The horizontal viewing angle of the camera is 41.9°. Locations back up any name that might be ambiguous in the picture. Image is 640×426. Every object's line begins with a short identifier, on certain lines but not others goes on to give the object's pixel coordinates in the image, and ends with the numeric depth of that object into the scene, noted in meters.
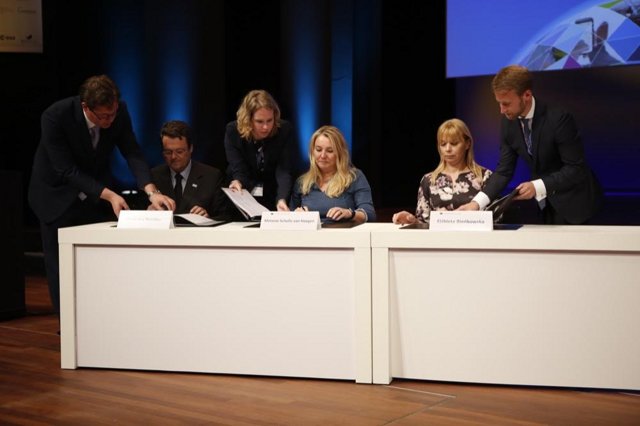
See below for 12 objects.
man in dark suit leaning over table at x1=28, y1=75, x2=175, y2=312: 3.67
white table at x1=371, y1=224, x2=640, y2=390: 2.83
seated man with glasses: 3.95
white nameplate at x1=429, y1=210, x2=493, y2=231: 2.95
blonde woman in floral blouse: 3.73
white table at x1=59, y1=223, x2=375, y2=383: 3.05
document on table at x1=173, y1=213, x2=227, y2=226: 3.34
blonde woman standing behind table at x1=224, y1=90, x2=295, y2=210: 3.80
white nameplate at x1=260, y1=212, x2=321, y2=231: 3.09
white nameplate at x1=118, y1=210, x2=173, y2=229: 3.24
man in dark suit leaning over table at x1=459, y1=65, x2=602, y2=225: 3.20
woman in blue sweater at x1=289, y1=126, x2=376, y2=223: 3.64
